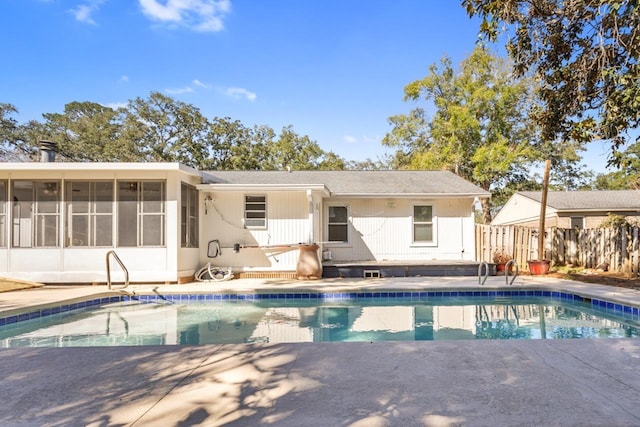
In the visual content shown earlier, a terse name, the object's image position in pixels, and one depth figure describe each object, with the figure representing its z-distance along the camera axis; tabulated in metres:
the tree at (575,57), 5.75
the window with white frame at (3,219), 9.02
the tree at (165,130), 26.34
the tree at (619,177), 7.12
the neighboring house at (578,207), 19.42
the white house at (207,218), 9.01
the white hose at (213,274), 9.93
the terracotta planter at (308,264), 9.95
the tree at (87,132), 26.73
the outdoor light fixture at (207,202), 10.51
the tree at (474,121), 21.83
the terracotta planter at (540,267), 11.11
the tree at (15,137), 27.38
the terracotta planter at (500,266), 11.18
